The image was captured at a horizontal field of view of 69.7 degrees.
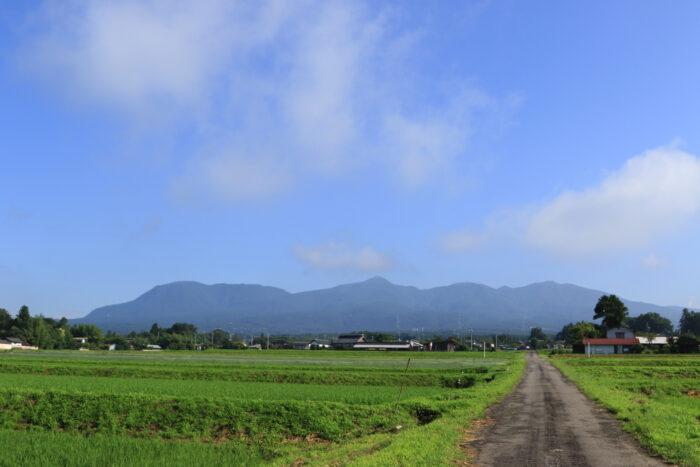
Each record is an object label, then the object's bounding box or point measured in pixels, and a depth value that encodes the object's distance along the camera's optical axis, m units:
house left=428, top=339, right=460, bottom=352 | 166.94
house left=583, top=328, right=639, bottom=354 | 108.88
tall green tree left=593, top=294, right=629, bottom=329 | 127.75
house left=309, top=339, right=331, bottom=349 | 187.51
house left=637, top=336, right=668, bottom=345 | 138.23
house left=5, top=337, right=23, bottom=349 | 131.44
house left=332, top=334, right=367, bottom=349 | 175.94
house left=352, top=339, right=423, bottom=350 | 169.60
